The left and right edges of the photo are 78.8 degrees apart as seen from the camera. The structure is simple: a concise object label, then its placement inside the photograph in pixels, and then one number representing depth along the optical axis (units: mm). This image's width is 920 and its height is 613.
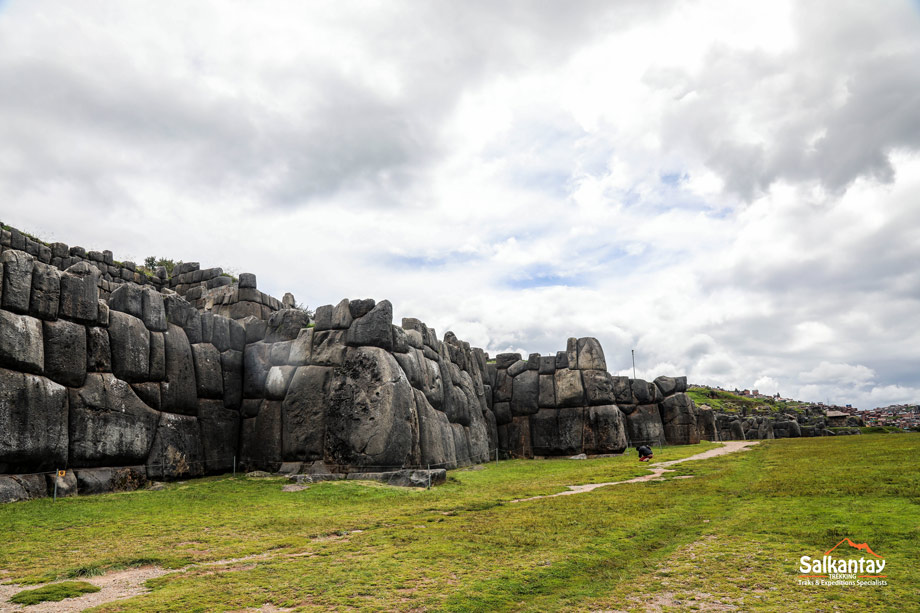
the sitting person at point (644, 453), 30531
